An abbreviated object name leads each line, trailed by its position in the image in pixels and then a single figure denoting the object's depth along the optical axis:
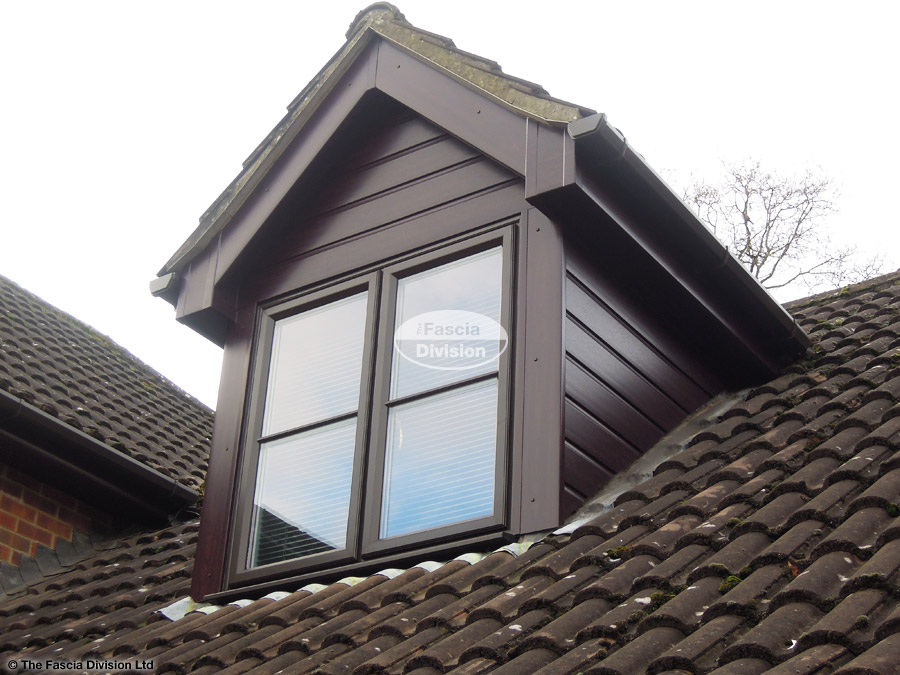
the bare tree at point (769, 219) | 13.94
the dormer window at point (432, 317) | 4.59
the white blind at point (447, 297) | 4.91
